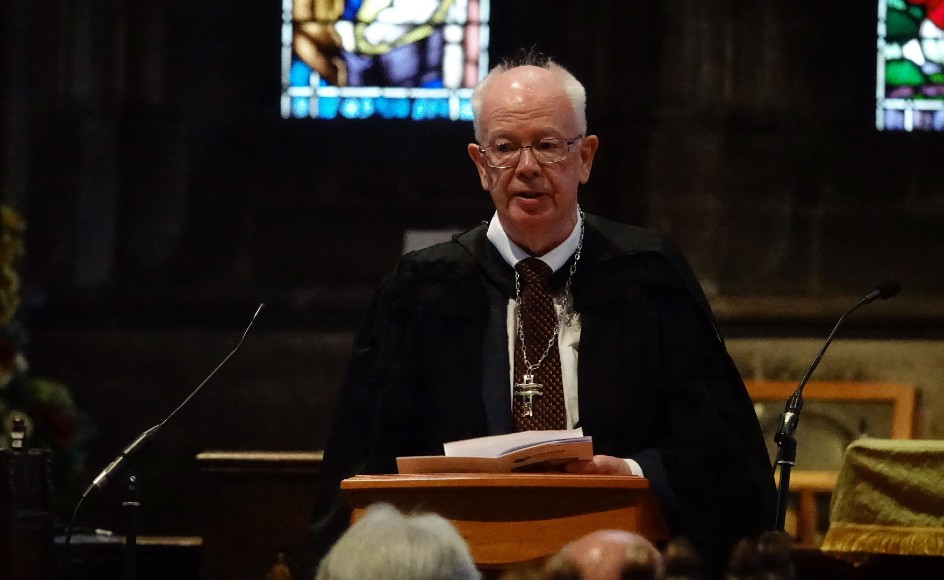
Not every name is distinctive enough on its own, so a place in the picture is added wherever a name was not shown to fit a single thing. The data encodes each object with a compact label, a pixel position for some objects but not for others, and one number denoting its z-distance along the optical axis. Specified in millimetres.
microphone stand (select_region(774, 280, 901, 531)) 8117
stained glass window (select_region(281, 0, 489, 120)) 18906
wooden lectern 7078
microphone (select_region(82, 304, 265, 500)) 8586
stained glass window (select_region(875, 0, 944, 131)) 18672
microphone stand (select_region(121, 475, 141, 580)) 8508
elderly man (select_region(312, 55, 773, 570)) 8391
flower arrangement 14039
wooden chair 15828
